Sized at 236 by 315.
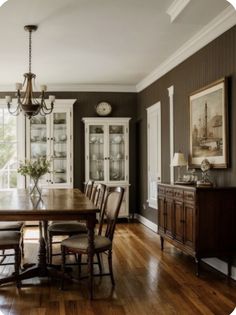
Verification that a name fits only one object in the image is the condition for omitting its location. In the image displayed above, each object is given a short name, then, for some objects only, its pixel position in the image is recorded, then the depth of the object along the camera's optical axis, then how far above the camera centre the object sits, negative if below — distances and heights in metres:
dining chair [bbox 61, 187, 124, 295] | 3.54 -0.70
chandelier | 4.68 +0.72
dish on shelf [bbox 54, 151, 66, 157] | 7.79 +0.18
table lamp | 5.13 +0.03
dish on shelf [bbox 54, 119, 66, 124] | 7.76 +0.82
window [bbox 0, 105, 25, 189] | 7.89 +0.27
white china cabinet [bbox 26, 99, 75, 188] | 7.70 +0.43
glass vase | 4.28 -0.31
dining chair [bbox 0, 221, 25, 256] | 4.47 -0.71
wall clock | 7.99 +1.08
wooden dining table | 3.31 -0.40
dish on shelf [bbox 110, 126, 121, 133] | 7.90 +0.67
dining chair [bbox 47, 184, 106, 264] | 4.39 -0.73
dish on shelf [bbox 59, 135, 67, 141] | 7.78 +0.51
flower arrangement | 4.14 -0.06
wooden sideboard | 4.03 -0.61
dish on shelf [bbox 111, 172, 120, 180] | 7.93 -0.26
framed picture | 4.23 +0.42
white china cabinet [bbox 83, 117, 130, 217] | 7.85 +0.22
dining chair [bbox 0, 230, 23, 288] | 3.61 -0.73
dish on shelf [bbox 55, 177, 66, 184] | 7.76 -0.33
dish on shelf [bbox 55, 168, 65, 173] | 7.80 -0.13
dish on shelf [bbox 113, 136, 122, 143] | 7.95 +0.47
